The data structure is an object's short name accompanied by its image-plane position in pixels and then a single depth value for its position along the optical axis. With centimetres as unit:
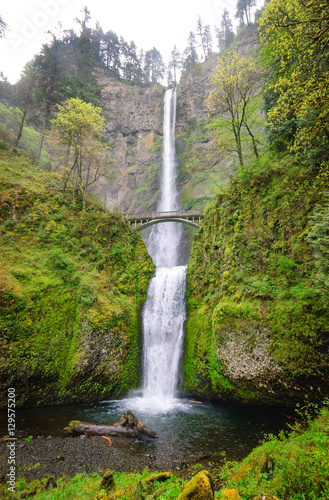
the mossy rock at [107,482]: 420
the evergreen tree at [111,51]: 4582
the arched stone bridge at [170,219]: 2312
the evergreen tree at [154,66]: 5228
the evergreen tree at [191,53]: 4361
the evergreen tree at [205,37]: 5307
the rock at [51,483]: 464
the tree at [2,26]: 1483
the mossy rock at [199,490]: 273
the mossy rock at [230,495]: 296
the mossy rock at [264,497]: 281
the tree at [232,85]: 1181
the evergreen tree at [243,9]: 4444
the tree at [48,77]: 1875
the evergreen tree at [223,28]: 5032
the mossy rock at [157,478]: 403
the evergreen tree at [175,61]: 5250
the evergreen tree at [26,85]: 1898
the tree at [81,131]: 1506
